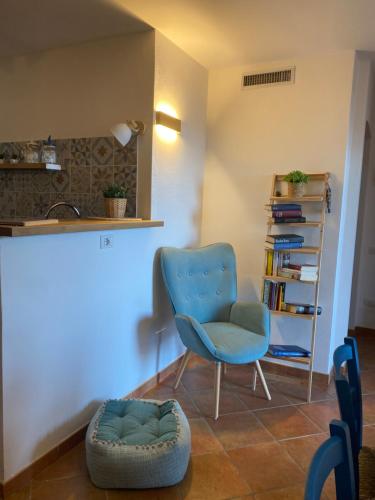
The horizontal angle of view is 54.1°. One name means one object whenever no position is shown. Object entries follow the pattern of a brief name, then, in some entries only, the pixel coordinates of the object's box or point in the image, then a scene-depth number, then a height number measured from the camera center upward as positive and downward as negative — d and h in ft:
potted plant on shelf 8.54 +0.61
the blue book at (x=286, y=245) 8.65 -0.87
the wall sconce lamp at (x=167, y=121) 7.97 +1.81
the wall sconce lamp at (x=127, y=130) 7.39 +1.46
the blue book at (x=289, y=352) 8.55 -3.34
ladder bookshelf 8.46 -0.48
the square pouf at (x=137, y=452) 5.43 -3.75
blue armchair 7.47 -2.46
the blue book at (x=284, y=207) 8.71 +0.03
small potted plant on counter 7.50 -0.03
